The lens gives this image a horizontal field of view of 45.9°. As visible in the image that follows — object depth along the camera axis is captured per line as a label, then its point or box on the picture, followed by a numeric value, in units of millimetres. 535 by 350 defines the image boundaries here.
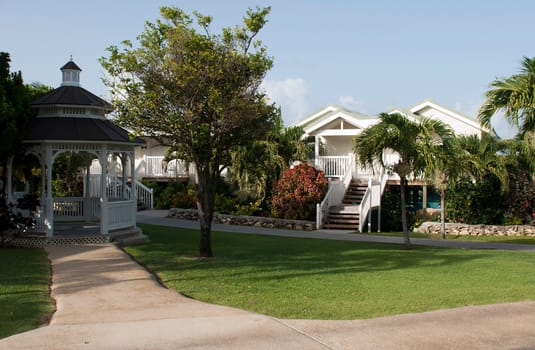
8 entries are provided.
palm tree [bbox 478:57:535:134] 19047
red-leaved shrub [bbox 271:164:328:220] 25422
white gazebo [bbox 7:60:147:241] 17484
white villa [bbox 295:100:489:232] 25417
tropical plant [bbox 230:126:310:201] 26634
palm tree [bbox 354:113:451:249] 17203
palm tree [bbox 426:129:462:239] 17547
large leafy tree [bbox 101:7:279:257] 13766
